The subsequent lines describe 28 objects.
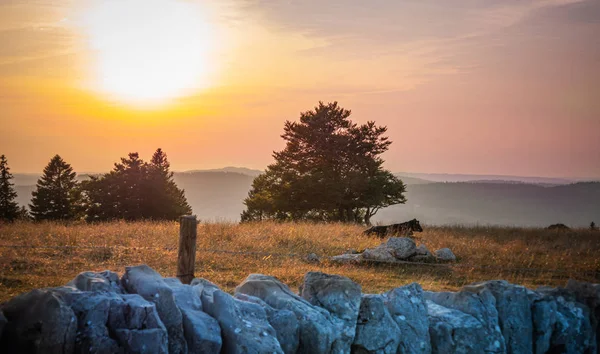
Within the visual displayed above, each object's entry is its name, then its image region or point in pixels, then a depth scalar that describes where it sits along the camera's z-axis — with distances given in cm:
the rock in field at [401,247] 1670
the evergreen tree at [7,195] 5303
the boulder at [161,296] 542
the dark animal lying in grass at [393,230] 2279
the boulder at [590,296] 771
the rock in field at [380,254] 1600
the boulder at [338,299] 647
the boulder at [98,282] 546
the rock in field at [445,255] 1736
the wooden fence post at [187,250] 900
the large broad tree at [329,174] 4644
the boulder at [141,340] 500
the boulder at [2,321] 470
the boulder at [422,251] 1723
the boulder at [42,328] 466
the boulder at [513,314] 722
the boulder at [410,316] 673
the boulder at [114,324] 489
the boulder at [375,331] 660
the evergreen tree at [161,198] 5125
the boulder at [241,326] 563
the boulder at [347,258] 1574
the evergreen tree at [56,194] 5394
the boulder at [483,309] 697
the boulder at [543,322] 735
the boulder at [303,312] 623
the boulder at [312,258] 1573
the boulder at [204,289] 610
